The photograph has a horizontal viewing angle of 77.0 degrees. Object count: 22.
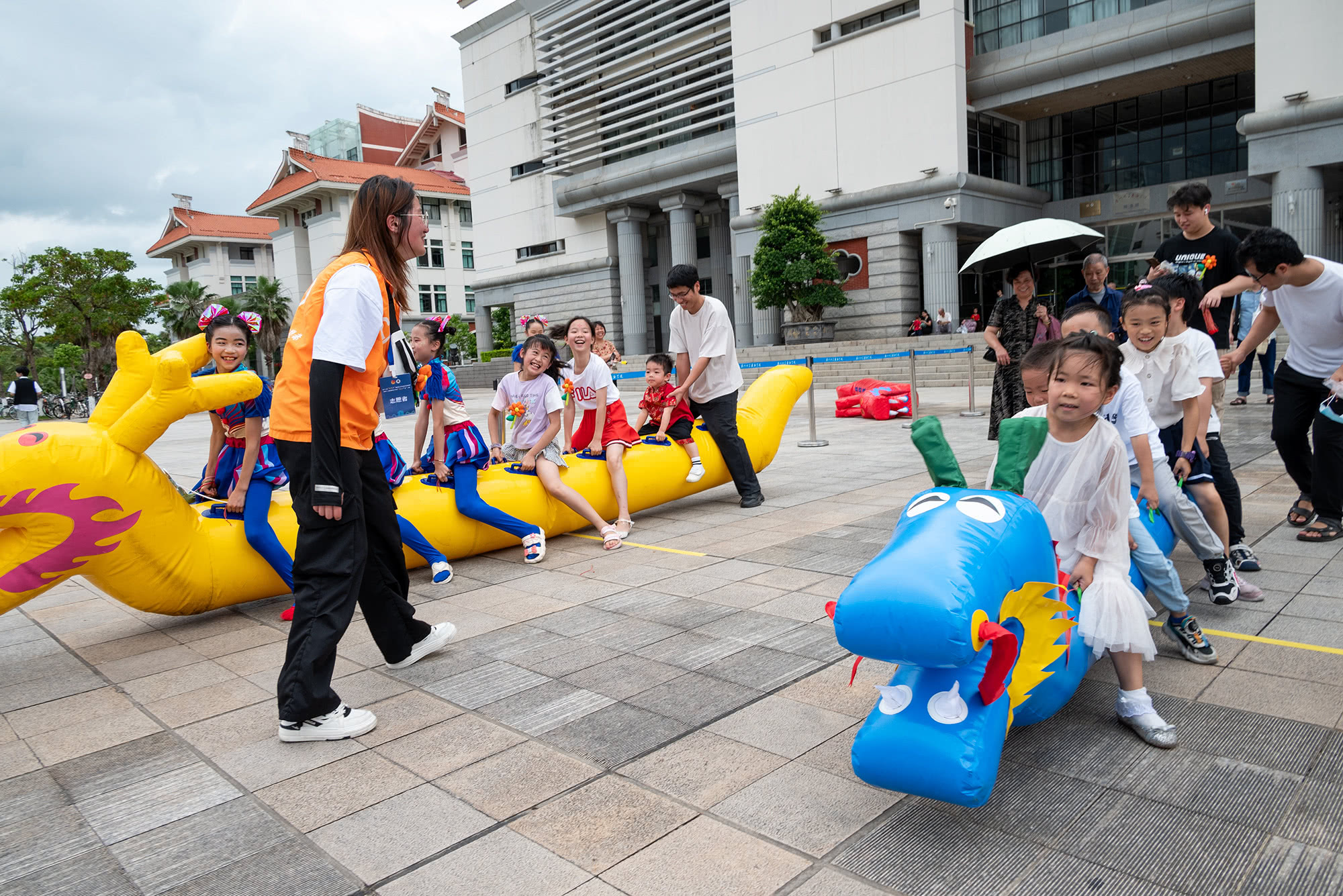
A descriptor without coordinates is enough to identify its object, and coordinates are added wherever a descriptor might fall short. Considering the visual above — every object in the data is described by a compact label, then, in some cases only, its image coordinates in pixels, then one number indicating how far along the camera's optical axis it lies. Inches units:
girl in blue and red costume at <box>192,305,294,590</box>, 173.8
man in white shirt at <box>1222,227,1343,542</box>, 169.9
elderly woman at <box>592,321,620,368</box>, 307.4
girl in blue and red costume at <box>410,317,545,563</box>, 209.6
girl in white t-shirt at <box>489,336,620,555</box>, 223.8
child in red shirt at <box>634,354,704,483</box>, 262.1
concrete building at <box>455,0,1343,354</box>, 823.7
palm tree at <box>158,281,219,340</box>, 1819.6
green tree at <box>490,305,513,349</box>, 1590.8
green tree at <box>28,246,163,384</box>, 1360.7
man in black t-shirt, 194.5
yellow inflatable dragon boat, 148.0
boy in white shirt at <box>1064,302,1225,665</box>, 125.6
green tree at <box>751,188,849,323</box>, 987.9
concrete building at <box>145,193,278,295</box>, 2230.6
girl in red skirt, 239.9
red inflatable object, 522.3
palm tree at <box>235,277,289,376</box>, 1787.6
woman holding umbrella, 258.4
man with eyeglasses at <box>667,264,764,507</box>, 256.7
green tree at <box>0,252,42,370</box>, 1338.6
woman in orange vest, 115.6
